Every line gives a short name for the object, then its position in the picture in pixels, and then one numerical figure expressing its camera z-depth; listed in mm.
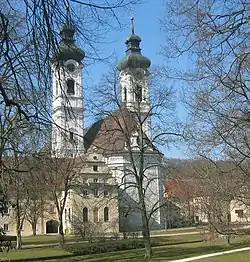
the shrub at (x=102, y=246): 34384
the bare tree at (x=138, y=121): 28484
